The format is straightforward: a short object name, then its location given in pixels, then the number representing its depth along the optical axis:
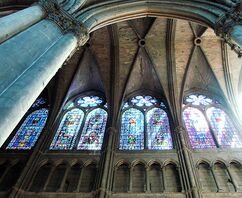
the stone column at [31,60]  4.08
